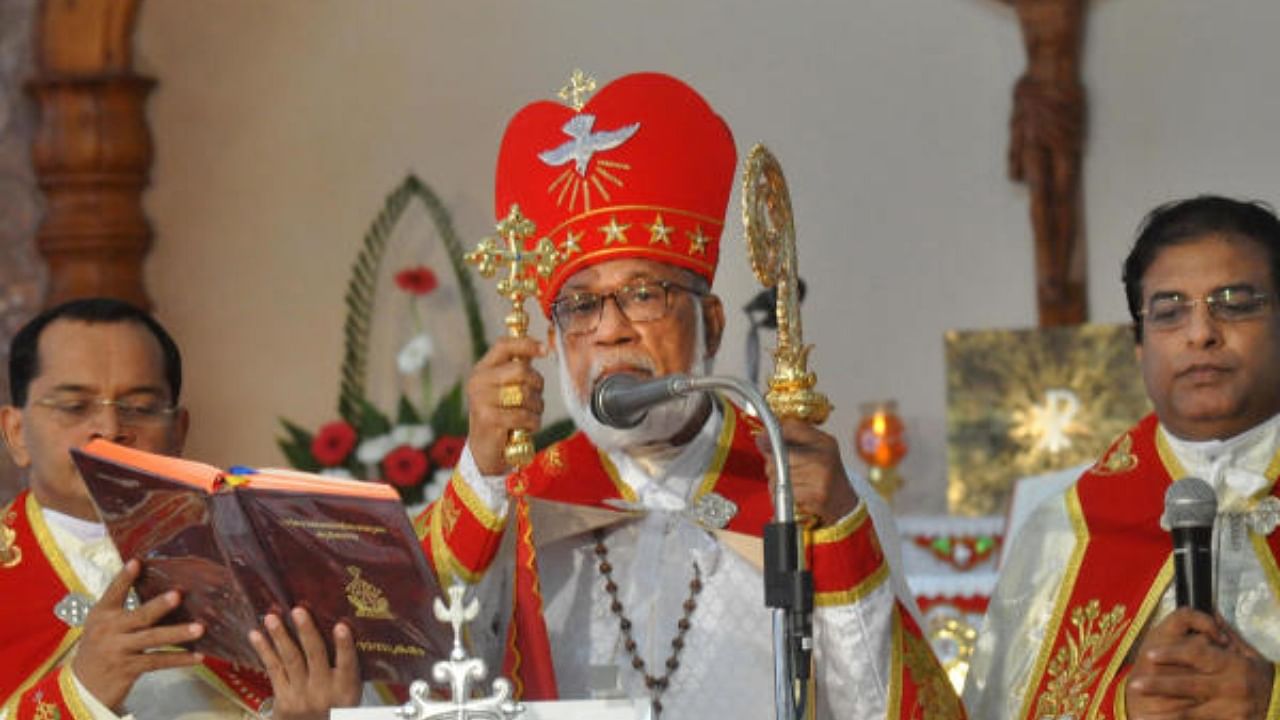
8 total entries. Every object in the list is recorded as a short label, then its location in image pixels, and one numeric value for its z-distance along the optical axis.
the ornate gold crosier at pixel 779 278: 7.04
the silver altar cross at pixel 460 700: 6.23
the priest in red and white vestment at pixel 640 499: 7.71
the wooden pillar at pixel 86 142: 17.99
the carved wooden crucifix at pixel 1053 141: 16.86
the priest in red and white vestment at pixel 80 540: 7.76
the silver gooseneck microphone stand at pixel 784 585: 6.29
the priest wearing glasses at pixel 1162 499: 7.67
